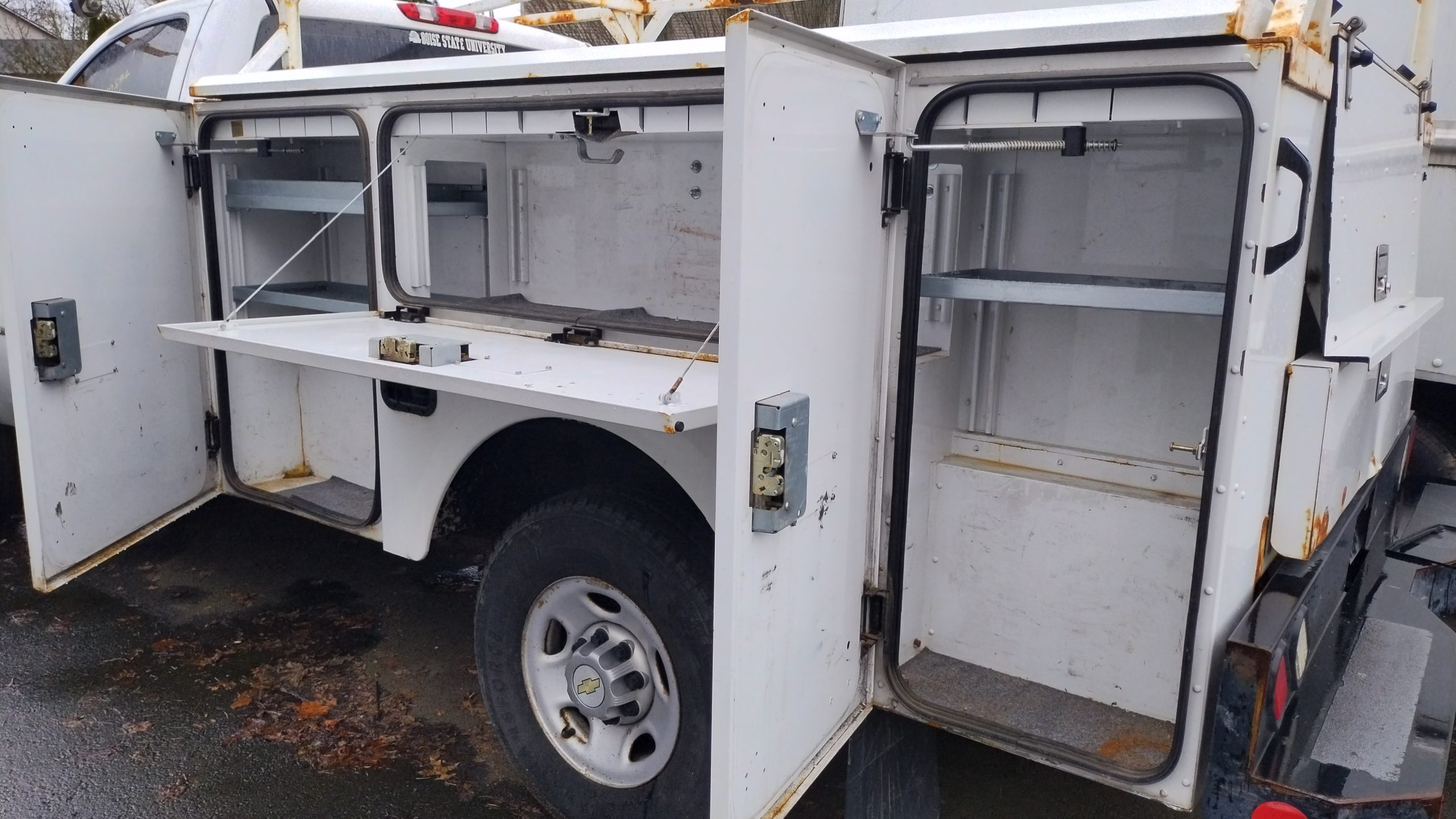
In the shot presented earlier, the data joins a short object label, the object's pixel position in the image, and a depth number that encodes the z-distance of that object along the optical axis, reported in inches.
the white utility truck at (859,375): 75.3
